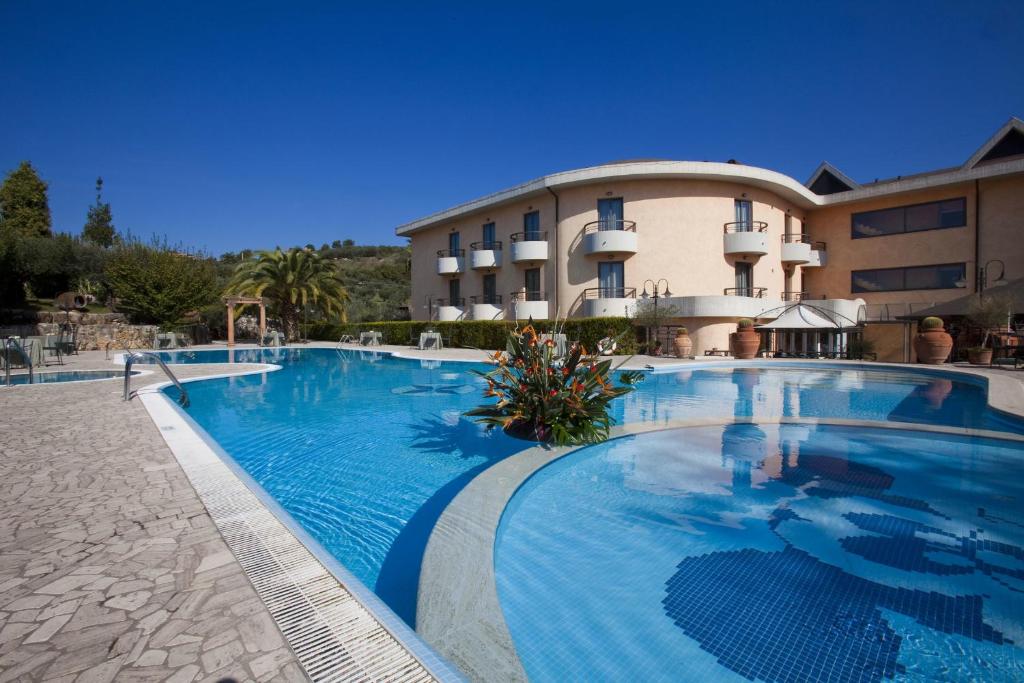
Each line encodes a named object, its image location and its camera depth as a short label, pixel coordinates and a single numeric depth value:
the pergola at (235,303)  24.75
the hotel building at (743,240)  18.44
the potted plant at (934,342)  13.61
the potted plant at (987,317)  12.80
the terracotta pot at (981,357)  13.12
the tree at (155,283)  24.55
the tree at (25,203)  30.91
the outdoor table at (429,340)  22.27
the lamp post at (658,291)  19.55
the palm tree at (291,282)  26.19
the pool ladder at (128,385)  7.42
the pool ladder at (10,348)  9.58
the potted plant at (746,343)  16.55
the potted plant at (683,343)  17.05
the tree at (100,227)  45.41
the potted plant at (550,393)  5.00
